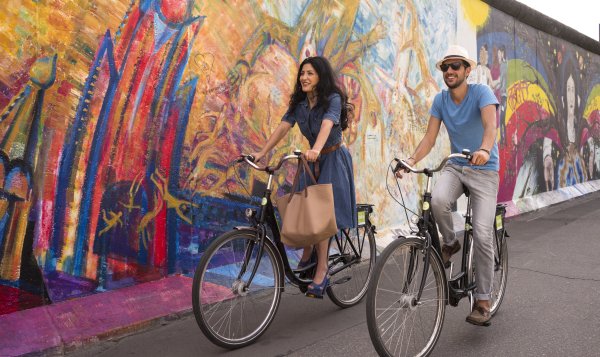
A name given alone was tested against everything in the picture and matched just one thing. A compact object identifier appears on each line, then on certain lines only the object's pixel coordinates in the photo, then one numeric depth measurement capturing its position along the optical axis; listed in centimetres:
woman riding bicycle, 417
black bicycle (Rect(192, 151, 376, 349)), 353
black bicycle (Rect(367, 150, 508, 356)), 307
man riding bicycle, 379
